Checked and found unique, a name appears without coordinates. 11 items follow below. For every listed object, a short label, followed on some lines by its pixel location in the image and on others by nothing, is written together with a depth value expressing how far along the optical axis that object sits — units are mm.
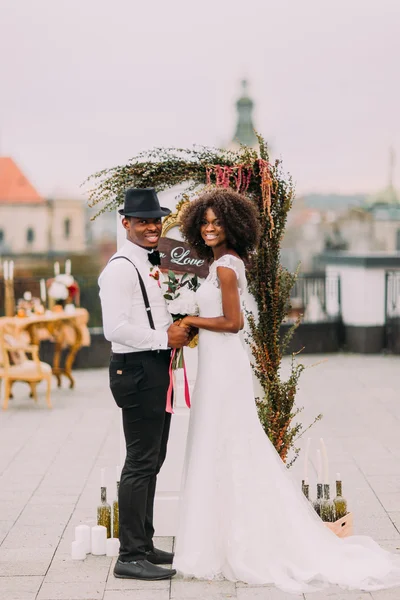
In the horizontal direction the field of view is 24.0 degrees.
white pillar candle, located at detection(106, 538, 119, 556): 5016
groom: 4488
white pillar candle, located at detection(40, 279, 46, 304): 11789
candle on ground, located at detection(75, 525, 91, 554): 5012
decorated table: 10828
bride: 4629
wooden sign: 5336
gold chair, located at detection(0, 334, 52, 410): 10453
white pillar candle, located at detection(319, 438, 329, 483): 5156
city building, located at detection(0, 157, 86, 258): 82000
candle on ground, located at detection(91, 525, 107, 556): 5016
